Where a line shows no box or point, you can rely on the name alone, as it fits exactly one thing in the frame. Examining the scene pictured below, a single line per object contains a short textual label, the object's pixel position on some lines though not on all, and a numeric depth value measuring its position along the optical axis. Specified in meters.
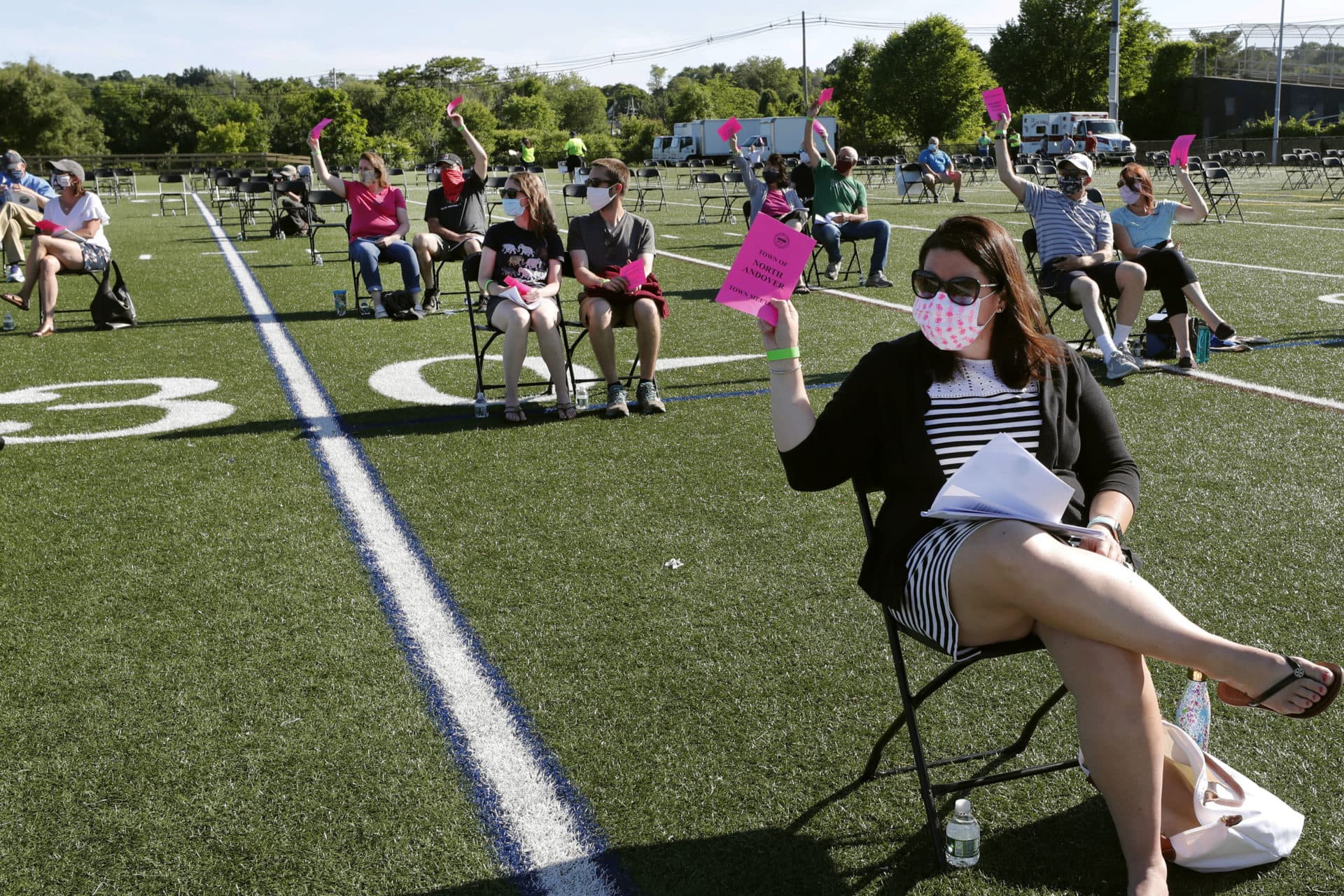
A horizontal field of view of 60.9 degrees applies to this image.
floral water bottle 2.79
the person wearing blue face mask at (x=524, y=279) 7.11
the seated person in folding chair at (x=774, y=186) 13.01
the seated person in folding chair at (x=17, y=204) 11.21
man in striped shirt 8.29
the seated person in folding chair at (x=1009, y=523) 2.38
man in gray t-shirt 7.23
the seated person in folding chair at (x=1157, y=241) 8.49
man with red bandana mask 12.20
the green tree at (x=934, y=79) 73.25
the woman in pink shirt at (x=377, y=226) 11.76
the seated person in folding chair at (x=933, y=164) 26.78
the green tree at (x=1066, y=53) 71.00
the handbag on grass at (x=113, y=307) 11.11
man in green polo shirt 13.38
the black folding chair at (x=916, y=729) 2.64
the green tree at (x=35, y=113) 68.50
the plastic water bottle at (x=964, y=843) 2.66
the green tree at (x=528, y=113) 83.06
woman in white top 10.96
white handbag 2.57
